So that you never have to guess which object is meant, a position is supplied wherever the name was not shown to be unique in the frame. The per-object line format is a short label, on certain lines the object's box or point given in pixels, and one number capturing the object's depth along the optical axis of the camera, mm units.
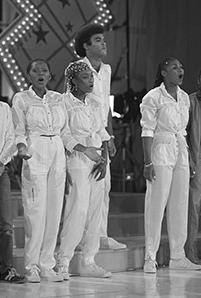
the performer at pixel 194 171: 12495
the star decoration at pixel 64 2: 19369
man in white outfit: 11926
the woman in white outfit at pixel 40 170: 10468
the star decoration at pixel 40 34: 18499
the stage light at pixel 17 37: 16271
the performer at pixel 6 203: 10536
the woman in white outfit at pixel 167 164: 11822
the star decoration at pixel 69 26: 19411
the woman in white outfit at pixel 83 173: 10969
